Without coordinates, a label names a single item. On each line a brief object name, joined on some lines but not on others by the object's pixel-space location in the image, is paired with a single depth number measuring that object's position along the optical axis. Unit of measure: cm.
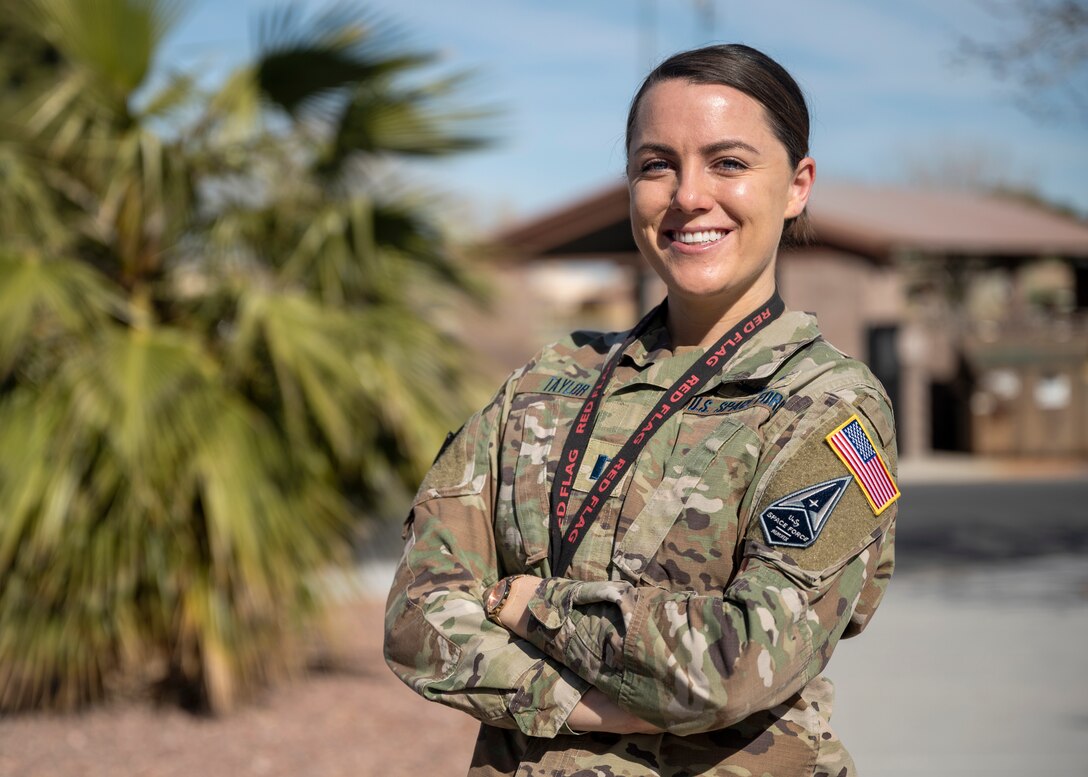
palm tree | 459
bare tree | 717
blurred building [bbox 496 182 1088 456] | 1552
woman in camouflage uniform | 152
